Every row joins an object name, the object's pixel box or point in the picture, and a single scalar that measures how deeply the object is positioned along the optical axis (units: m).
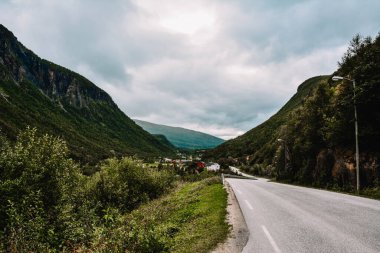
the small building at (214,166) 124.55
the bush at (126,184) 33.25
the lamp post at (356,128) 23.43
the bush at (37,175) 18.93
